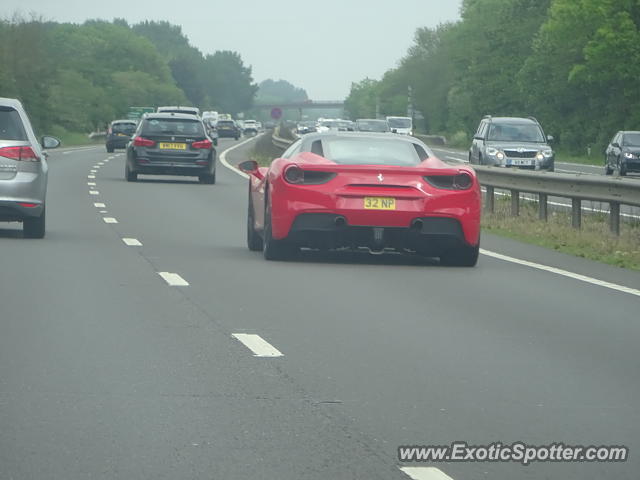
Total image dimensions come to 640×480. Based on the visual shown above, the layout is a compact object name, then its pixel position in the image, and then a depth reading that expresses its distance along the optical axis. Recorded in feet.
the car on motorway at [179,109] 209.05
